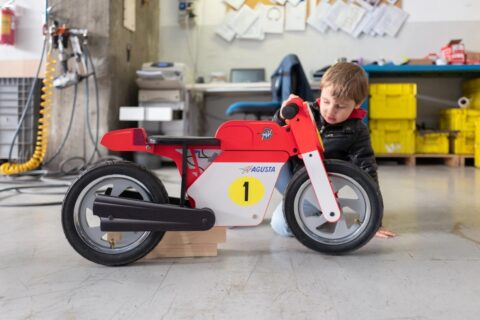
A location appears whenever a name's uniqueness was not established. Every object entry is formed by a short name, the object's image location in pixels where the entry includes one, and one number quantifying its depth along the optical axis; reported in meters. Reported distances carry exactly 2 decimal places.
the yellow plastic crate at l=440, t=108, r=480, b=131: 3.96
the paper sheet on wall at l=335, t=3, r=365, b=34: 4.45
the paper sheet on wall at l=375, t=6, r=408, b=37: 4.43
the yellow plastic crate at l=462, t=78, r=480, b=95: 4.05
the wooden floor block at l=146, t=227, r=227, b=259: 1.15
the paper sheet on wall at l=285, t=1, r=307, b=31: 4.52
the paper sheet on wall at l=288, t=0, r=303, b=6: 4.52
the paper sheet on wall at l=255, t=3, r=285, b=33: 4.54
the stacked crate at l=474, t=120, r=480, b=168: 3.80
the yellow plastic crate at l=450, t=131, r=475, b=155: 3.96
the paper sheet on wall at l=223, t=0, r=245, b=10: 4.58
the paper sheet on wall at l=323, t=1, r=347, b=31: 4.47
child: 1.26
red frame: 1.12
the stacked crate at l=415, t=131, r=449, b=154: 4.06
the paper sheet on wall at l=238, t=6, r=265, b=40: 4.56
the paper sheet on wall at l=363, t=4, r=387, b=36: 4.43
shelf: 3.86
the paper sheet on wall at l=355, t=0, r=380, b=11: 4.42
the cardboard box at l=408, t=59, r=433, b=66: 3.97
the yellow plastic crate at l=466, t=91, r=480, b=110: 4.07
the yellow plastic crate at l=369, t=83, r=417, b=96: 3.95
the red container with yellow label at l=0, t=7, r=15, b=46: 3.63
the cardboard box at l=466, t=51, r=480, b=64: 3.92
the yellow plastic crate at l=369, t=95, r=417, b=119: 3.96
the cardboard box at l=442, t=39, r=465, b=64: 3.89
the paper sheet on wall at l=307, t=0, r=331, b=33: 4.49
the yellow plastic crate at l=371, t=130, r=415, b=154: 4.03
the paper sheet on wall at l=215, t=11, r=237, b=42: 4.59
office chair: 2.53
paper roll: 4.19
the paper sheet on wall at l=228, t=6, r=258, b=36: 4.56
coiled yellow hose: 2.99
